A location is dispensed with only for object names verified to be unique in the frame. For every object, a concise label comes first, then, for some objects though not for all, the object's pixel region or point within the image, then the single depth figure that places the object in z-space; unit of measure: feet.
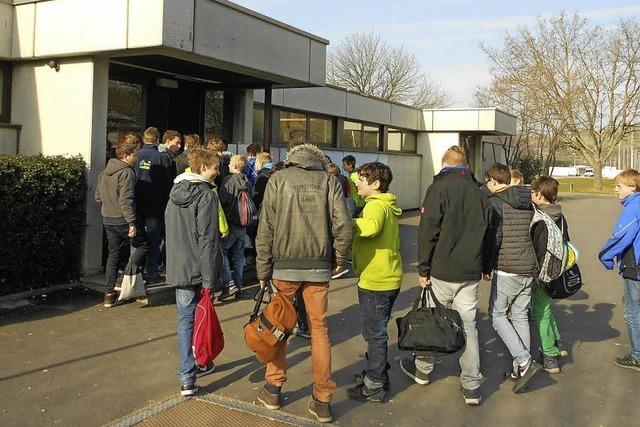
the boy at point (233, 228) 23.26
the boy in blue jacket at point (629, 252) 17.15
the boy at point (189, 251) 14.58
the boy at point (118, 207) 21.62
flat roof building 23.39
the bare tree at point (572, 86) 126.62
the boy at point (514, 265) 16.06
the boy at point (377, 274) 14.56
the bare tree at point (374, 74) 144.15
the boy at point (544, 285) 16.51
